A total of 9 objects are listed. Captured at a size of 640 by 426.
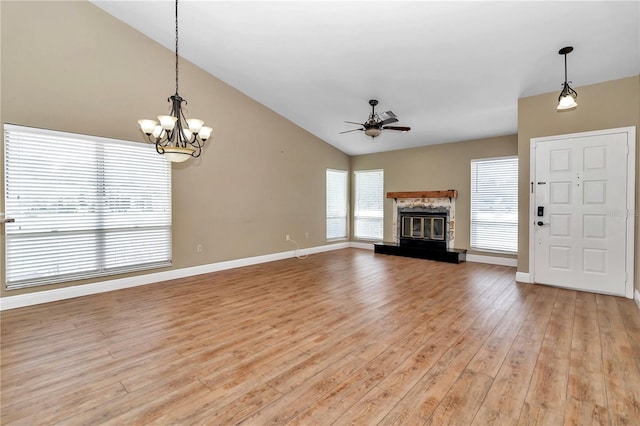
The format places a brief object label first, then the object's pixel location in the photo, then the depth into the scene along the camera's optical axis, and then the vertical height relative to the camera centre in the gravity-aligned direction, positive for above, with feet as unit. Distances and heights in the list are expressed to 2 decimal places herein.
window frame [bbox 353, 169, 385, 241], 26.73 -0.04
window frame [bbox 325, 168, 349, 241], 26.40 +0.32
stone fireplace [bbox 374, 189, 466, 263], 22.11 -1.24
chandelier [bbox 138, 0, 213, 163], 9.61 +2.78
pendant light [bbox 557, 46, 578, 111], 11.53 +4.57
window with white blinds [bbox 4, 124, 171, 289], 12.12 +0.13
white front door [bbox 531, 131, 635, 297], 13.33 -0.02
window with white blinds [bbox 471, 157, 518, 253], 19.92 +0.51
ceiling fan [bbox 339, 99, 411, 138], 15.29 +4.51
